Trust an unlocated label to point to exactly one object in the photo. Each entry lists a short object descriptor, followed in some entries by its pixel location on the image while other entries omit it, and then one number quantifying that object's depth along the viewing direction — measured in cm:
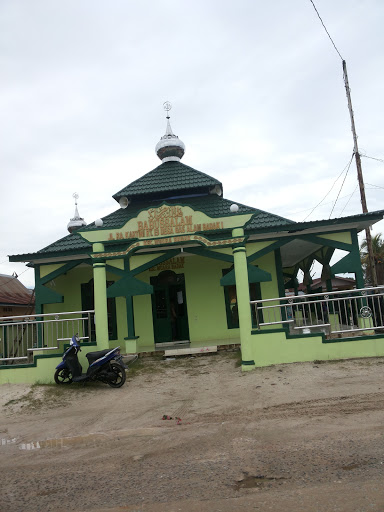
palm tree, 2972
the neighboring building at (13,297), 2547
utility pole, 1755
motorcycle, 846
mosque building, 979
